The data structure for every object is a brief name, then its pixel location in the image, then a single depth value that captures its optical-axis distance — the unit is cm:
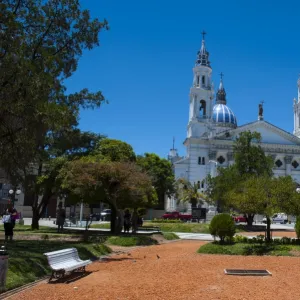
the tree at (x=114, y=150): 2956
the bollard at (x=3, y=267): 967
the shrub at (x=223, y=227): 2055
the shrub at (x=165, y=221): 4816
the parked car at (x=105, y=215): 5613
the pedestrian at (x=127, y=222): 2884
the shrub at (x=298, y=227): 2019
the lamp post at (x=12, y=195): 3829
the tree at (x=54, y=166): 2966
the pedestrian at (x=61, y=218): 2903
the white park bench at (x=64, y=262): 1112
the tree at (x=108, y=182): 2333
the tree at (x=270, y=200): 1930
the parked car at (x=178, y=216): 5556
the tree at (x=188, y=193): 6359
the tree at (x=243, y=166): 4197
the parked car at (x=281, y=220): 5875
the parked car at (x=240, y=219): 5514
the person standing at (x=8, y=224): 1967
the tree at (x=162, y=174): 5834
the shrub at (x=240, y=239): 2130
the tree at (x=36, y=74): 1277
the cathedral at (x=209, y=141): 7244
